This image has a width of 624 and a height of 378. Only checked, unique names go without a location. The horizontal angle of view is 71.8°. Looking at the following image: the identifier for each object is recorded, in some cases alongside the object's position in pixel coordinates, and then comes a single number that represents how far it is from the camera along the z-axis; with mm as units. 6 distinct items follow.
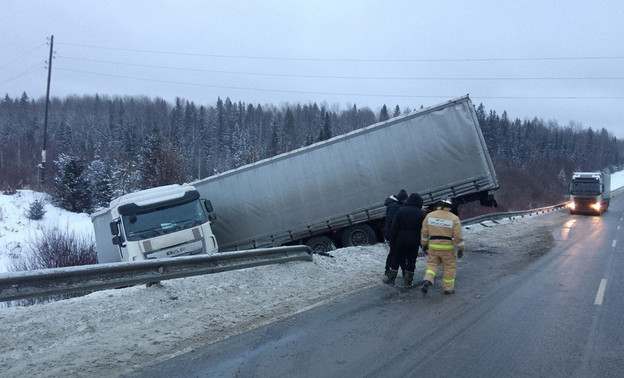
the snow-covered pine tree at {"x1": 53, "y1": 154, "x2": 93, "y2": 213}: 30547
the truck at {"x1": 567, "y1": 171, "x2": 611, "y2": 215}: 30688
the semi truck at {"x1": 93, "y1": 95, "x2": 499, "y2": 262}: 13023
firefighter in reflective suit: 7293
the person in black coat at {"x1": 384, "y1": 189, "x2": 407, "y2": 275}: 9207
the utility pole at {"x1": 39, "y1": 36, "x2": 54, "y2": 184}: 32031
